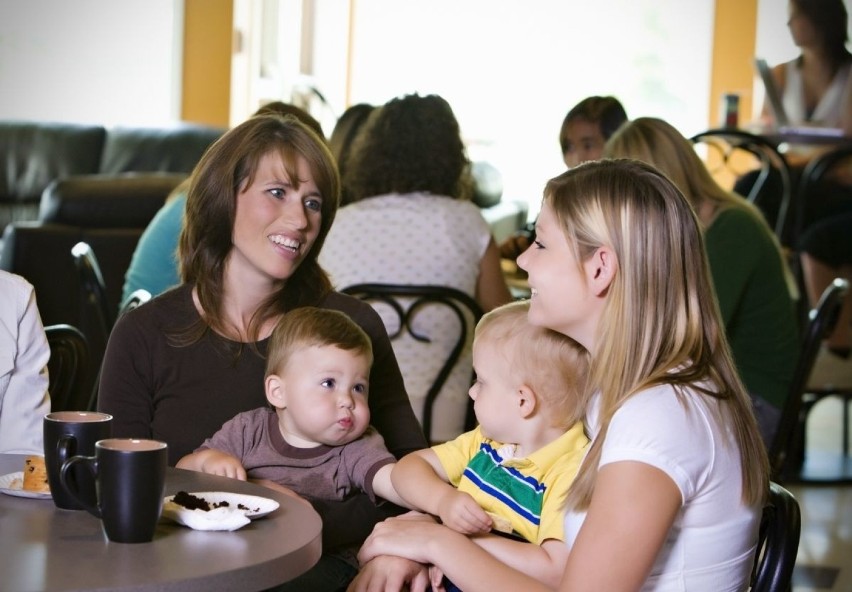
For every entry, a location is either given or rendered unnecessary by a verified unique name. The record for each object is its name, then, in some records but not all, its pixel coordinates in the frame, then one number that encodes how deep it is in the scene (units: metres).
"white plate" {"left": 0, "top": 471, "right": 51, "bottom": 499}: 2.35
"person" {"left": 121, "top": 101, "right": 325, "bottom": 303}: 4.63
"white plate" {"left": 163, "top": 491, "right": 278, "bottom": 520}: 2.30
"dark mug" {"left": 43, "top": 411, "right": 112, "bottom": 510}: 2.24
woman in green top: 4.17
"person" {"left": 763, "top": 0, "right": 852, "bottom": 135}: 9.34
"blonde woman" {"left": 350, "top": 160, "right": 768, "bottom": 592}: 2.34
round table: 2.07
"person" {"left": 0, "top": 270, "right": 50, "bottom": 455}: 2.86
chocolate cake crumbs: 2.29
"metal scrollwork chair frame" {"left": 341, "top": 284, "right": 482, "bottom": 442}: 4.39
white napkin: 2.24
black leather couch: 6.13
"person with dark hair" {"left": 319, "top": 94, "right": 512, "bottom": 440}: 4.51
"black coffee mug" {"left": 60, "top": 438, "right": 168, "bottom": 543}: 2.17
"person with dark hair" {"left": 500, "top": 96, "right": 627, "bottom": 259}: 5.31
